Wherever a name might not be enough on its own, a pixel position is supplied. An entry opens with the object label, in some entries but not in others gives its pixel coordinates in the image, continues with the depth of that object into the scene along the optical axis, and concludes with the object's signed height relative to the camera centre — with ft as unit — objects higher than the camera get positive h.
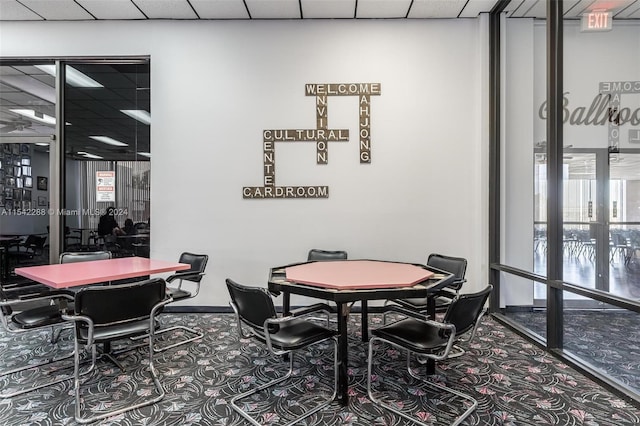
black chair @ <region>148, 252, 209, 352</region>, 11.10 -2.29
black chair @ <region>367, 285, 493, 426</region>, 6.67 -2.91
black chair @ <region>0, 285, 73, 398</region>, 8.18 -2.81
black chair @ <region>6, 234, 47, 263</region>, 14.44 -1.63
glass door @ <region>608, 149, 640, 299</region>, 13.44 -0.38
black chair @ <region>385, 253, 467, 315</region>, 9.86 -2.25
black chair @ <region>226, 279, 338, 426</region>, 6.79 -2.73
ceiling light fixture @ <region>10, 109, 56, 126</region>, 14.40 +4.13
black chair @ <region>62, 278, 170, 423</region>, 7.13 -2.36
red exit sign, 13.71 +7.82
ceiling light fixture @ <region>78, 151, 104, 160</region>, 14.69 +2.44
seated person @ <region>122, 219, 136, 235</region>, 14.83 -0.79
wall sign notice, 14.69 +1.08
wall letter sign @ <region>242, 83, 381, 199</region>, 14.10 +3.15
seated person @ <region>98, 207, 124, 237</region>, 14.83 -0.74
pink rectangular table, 8.43 -1.75
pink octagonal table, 7.27 -1.75
